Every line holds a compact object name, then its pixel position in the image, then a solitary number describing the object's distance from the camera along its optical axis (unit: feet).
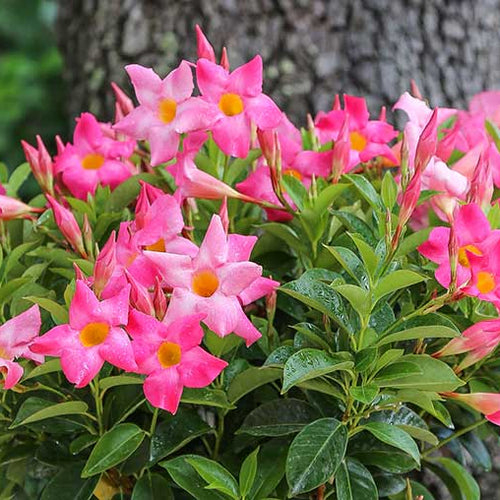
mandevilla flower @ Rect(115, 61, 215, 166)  3.52
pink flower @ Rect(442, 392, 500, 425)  3.45
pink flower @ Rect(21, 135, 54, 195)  3.80
